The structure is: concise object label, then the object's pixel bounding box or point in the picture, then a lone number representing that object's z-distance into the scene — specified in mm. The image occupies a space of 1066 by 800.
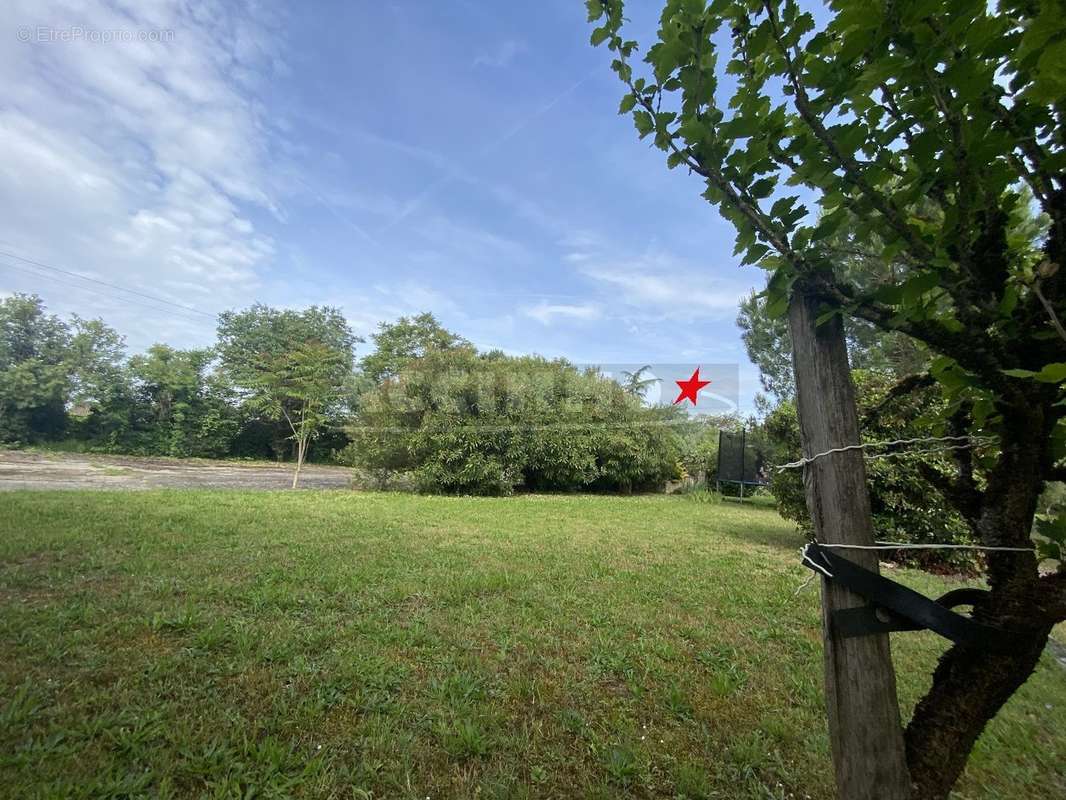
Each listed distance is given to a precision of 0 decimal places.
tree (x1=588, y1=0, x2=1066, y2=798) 639
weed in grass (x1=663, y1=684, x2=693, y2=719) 1831
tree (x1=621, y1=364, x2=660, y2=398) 12227
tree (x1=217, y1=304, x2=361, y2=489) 13336
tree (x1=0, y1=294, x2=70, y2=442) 16766
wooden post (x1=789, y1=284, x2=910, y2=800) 909
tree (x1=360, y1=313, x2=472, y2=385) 23453
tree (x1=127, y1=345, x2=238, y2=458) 18219
